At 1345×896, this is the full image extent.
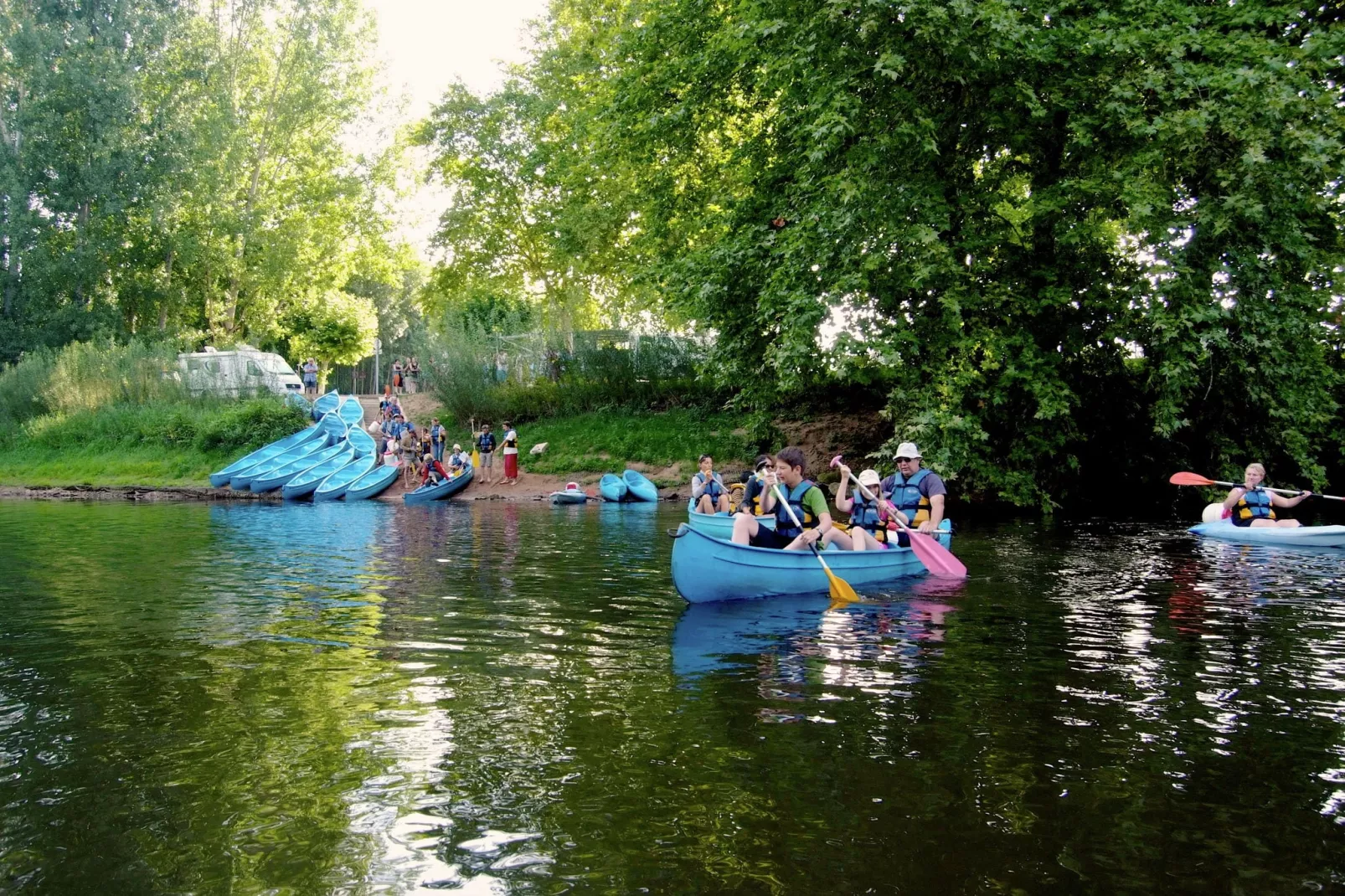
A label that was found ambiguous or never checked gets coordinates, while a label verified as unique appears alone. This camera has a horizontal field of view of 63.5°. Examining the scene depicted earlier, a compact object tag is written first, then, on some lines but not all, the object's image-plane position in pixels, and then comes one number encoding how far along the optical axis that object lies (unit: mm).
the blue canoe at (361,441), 31422
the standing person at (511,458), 28984
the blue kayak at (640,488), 25906
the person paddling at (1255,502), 16188
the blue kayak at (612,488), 26031
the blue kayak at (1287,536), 15430
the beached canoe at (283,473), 28359
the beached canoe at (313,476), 27641
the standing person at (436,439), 29359
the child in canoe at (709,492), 15930
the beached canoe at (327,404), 34250
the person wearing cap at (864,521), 11812
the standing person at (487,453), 29266
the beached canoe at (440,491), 26609
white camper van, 35531
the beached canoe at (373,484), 27922
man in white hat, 12562
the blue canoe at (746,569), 10023
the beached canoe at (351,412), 34406
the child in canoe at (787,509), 10586
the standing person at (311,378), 44250
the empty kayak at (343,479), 27906
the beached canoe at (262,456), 28969
